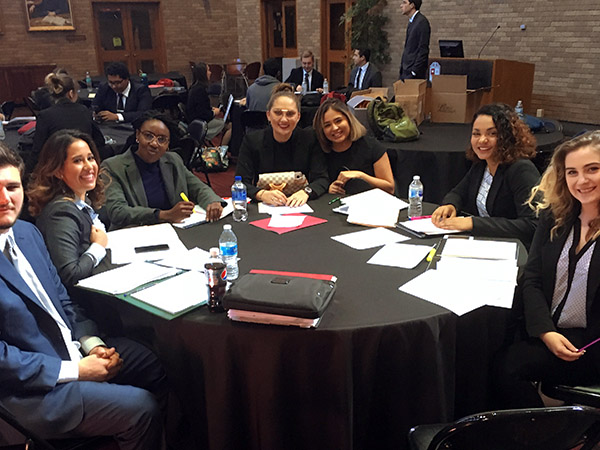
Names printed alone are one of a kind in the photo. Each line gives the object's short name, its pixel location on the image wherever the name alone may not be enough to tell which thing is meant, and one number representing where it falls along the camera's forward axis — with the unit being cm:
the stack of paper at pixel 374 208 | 281
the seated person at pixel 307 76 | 826
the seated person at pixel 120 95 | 605
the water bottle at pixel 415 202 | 294
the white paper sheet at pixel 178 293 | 193
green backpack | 474
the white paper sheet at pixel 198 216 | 283
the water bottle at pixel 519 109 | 541
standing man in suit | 646
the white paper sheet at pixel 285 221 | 278
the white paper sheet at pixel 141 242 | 242
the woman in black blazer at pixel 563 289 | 198
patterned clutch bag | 337
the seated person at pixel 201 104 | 669
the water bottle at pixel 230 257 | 217
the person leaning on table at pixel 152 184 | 292
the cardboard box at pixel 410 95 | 538
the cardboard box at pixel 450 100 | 566
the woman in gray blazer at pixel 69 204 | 222
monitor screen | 657
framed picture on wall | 1169
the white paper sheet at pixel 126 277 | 209
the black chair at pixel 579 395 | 184
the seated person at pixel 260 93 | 679
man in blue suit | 169
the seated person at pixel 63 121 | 425
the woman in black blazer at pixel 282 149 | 346
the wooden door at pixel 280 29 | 1245
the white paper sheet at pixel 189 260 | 227
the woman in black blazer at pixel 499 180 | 268
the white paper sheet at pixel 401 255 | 228
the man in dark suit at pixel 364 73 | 762
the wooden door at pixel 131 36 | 1255
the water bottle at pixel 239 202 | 295
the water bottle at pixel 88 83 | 901
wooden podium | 611
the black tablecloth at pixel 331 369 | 180
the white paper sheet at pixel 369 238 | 250
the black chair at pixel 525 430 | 117
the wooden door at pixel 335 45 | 1108
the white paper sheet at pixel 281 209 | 305
